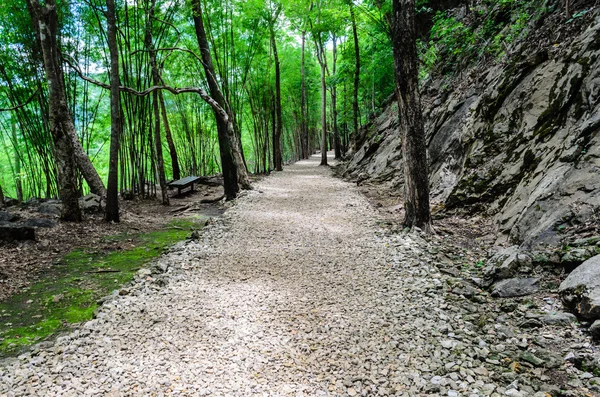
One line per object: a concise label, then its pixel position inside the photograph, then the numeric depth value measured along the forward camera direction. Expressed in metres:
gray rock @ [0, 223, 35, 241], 4.55
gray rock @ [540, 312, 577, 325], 2.21
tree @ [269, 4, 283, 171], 12.78
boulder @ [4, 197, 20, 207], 8.66
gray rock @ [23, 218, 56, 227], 5.23
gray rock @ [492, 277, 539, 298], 2.68
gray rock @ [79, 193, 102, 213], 6.49
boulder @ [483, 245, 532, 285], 2.88
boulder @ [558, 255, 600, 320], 2.07
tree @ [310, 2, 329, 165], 14.30
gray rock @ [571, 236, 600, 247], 2.58
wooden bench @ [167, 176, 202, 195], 9.82
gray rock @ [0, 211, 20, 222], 5.22
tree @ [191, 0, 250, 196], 7.88
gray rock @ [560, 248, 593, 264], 2.52
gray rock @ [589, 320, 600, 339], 1.98
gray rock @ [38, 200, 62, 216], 6.26
